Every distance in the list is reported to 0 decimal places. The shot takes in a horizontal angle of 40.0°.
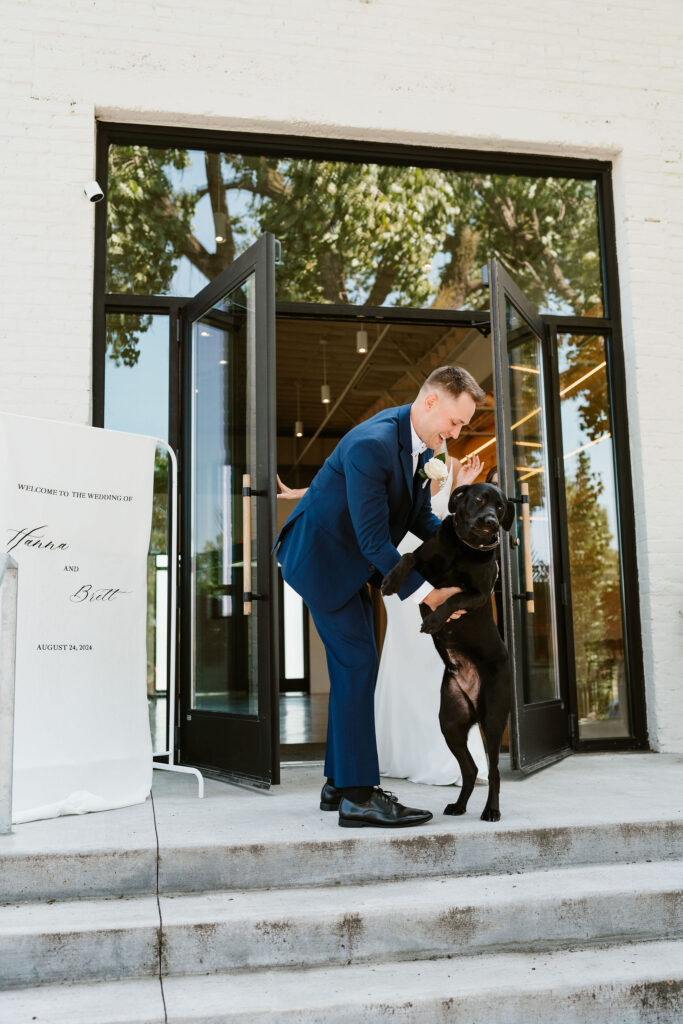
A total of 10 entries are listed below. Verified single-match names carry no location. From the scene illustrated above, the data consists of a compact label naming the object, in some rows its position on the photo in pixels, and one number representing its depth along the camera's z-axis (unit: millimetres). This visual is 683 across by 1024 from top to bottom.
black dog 2945
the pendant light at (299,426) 10398
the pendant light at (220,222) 4879
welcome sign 3217
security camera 4449
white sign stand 3602
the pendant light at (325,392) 8233
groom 2902
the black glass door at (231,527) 3850
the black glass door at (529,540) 4207
